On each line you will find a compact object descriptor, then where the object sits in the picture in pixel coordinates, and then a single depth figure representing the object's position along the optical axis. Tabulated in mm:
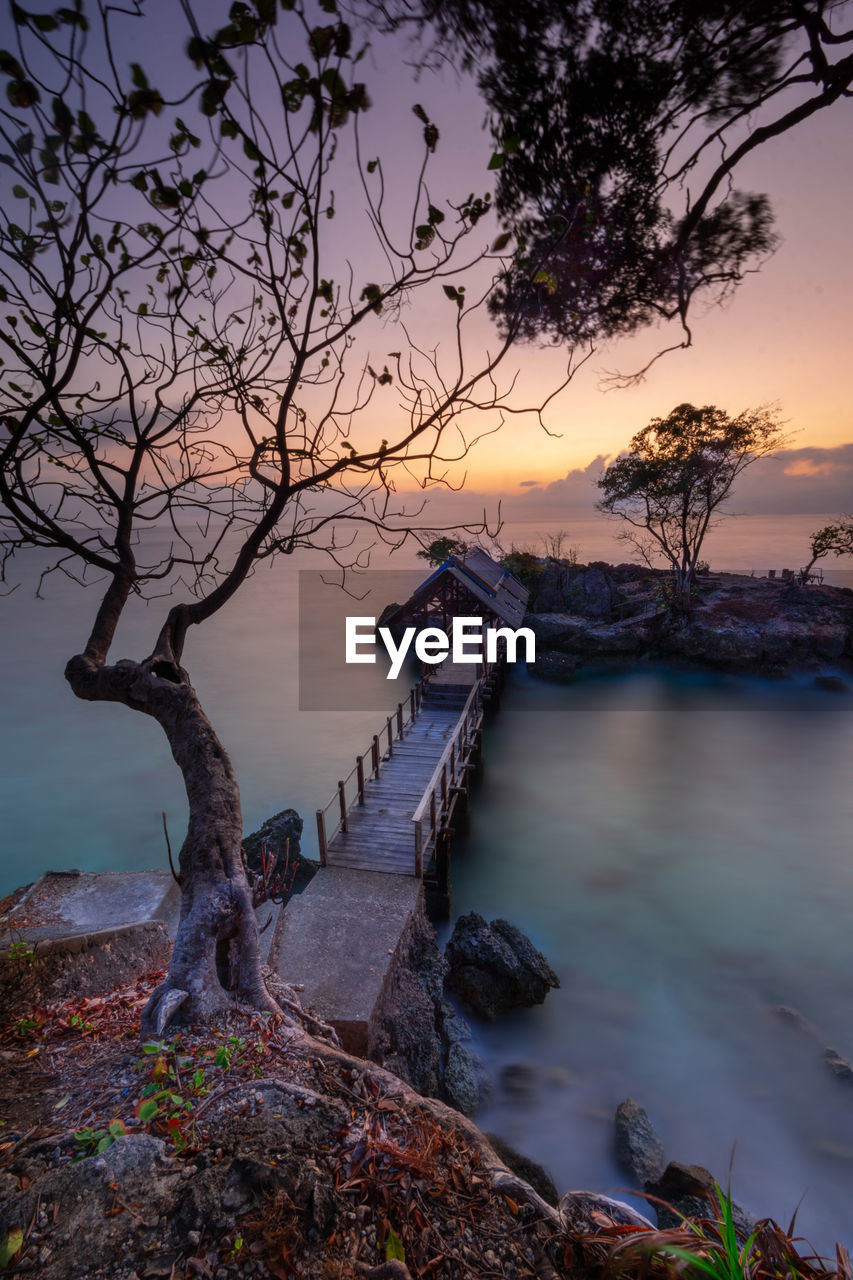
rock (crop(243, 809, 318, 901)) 12523
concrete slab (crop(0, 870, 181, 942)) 8148
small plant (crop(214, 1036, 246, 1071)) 3008
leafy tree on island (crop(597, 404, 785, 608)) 27016
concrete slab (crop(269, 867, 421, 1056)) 7113
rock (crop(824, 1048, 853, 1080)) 8930
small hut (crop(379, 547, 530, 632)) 20500
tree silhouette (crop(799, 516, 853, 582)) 29500
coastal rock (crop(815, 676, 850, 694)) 26859
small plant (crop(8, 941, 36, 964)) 4766
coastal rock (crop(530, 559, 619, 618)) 33656
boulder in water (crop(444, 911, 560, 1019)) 9805
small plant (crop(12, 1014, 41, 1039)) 3570
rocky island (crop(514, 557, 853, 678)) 28422
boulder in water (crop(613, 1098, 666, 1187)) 7496
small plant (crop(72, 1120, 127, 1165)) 2373
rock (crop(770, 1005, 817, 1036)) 9820
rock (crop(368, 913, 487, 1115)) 7680
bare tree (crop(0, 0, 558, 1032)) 2840
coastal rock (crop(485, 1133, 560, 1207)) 6867
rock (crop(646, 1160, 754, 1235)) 6559
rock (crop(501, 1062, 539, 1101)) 8664
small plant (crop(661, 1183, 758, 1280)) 1943
